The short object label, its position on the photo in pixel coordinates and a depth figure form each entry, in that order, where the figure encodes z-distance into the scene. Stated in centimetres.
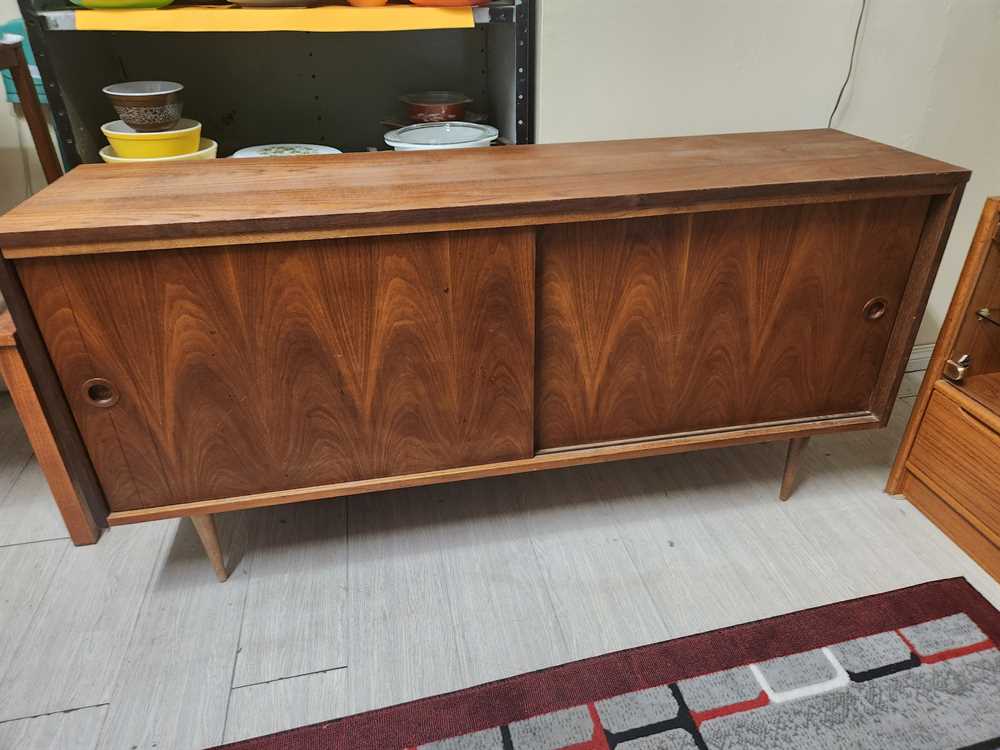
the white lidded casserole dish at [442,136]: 130
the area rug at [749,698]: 96
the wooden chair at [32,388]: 103
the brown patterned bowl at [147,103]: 115
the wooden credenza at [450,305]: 89
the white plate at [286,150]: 127
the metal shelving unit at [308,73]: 122
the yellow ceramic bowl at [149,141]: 118
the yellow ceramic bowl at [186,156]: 118
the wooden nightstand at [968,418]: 118
